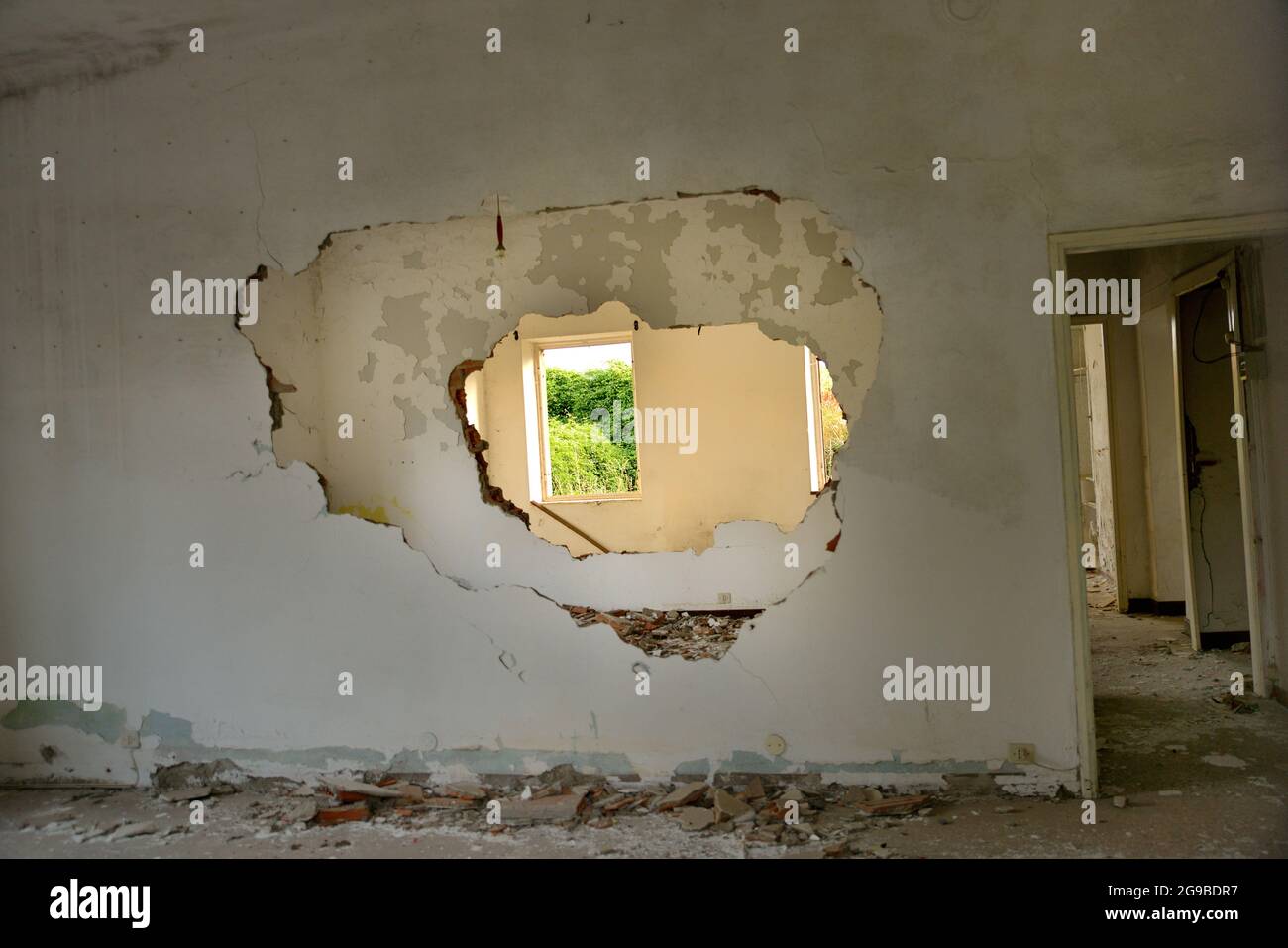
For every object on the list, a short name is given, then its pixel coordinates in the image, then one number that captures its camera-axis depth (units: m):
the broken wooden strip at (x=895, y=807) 3.38
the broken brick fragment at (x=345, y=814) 3.62
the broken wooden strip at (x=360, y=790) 3.79
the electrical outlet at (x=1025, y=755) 3.44
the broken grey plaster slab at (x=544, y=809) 3.54
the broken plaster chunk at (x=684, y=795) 3.53
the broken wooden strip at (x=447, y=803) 3.70
